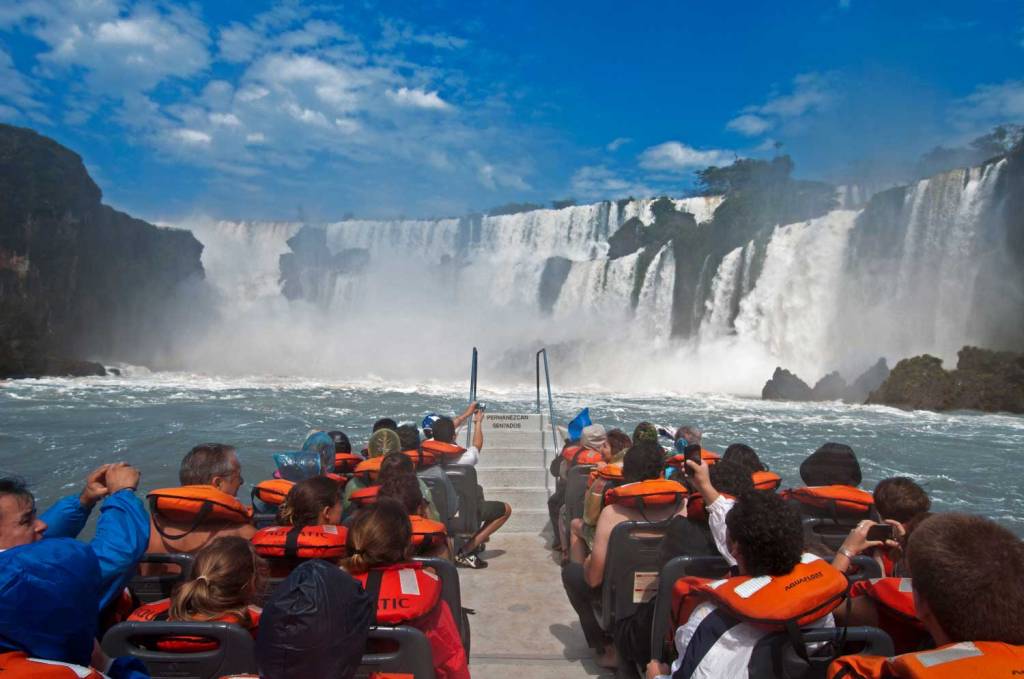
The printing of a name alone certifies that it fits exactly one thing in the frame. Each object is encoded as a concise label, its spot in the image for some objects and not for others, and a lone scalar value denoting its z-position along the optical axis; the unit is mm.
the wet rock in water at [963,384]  24453
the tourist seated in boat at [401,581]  2242
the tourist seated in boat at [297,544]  2705
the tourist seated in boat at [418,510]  3064
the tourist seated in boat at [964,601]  1408
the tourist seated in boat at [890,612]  2236
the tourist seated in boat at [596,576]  3617
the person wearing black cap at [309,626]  1556
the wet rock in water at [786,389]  29219
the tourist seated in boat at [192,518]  3064
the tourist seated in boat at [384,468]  3764
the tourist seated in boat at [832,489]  3691
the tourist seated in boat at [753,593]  2039
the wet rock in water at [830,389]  29250
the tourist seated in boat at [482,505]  5559
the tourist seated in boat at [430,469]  4820
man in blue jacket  2354
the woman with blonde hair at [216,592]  2137
